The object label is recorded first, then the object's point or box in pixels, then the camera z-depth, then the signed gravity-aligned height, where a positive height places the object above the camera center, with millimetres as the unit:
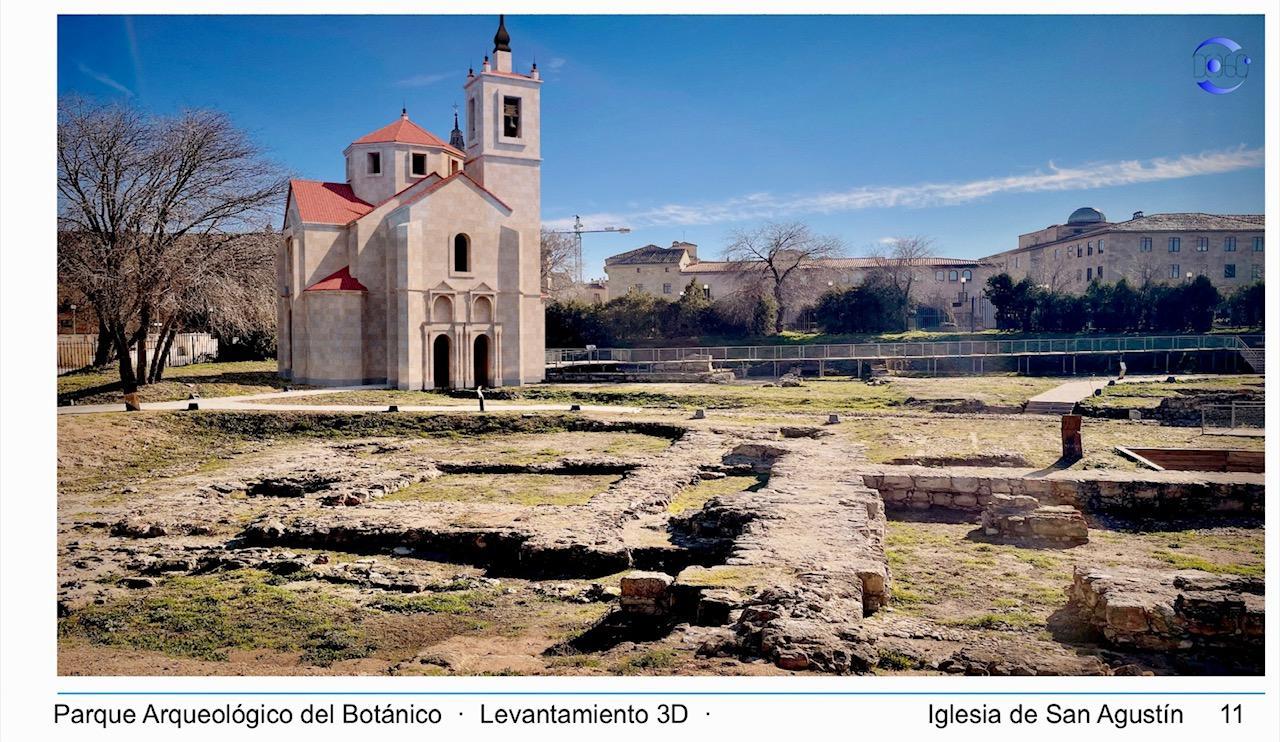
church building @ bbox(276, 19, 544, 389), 34406 +3701
